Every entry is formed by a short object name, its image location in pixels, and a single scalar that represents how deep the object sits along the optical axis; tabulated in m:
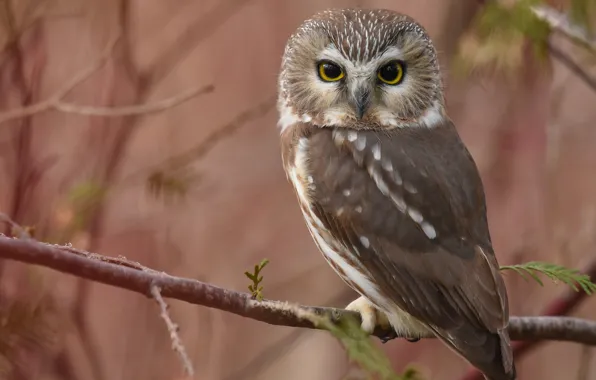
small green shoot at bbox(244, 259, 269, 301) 3.56
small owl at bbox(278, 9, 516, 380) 4.92
